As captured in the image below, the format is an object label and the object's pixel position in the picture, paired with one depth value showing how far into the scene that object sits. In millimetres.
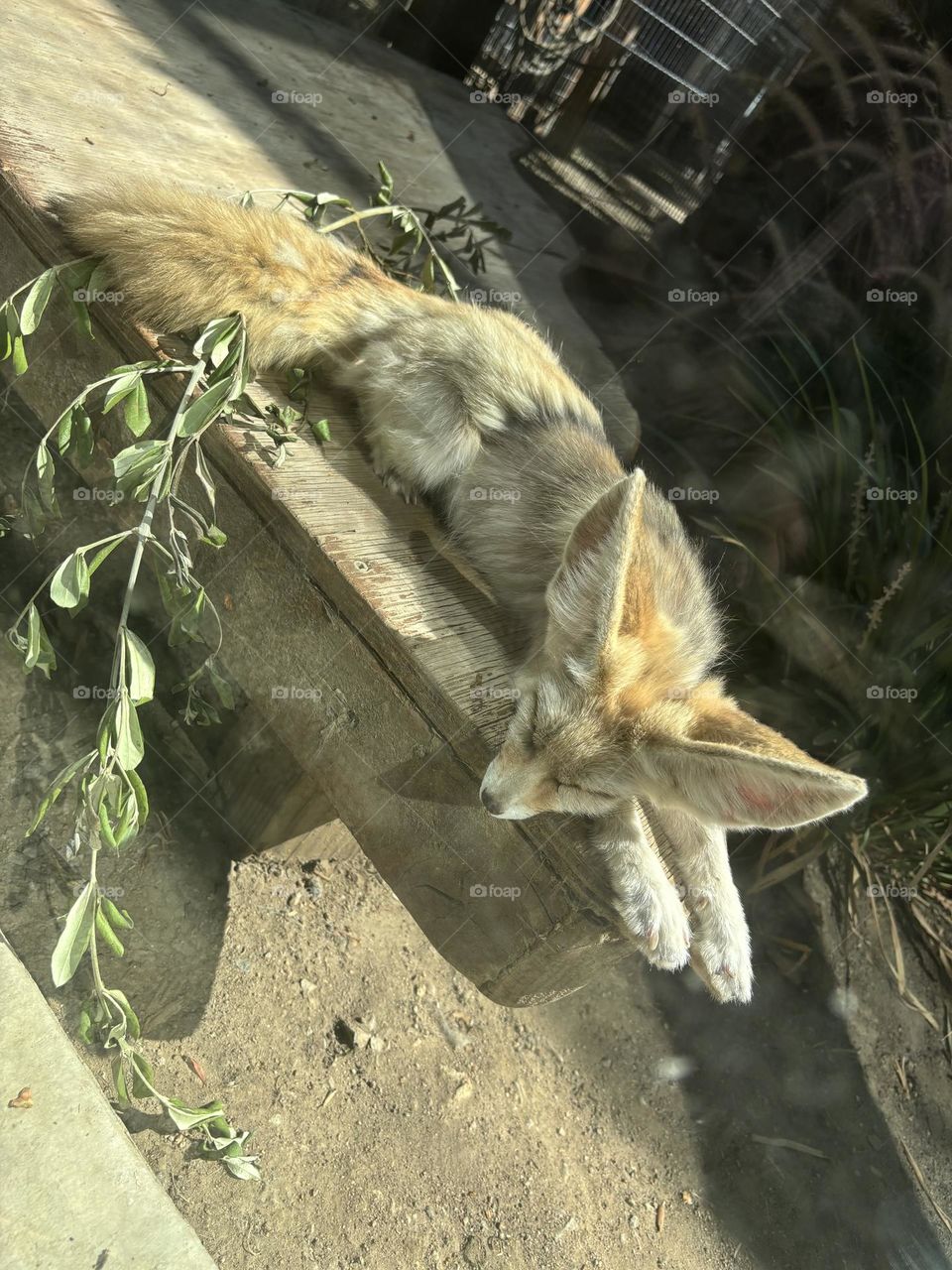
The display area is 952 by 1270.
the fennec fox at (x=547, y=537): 381
